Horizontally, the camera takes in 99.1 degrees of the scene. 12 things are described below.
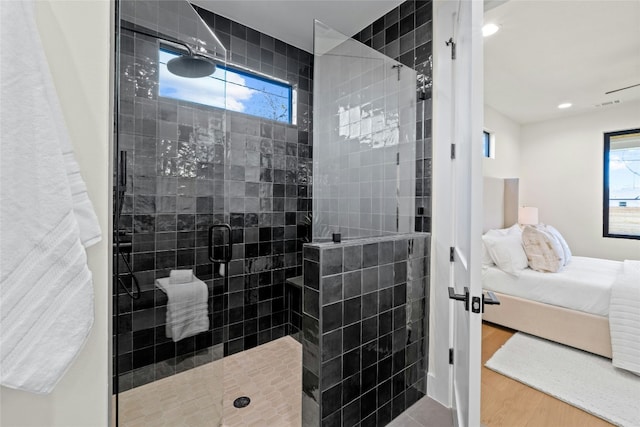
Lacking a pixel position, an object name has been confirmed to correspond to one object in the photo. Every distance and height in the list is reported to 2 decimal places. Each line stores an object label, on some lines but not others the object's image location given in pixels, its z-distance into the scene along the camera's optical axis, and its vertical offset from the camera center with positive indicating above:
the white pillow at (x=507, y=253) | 2.96 -0.45
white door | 1.04 +0.19
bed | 2.41 -0.87
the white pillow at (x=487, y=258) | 3.21 -0.55
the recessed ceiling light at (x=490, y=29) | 2.25 +1.54
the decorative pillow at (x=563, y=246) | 3.18 -0.41
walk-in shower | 1.35 -0.15
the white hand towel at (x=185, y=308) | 1.52 -0.57
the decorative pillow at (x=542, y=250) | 2.89 -0.41
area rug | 1.81 -1.28
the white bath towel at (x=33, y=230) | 0.49 -0.04
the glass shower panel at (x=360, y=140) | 1.59 +0.46
